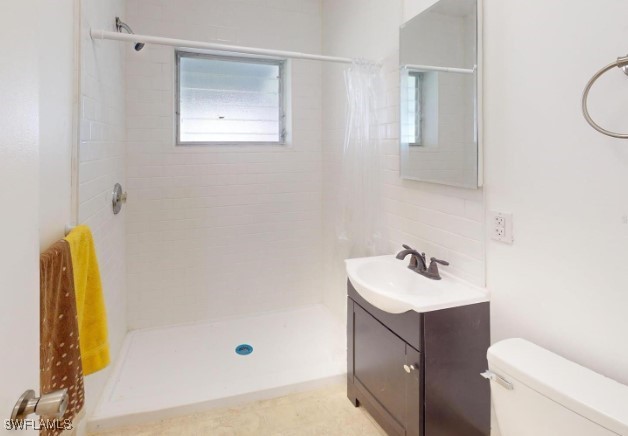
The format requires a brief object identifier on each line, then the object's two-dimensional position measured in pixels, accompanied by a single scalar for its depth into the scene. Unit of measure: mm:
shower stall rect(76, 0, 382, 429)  2191
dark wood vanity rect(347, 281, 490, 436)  1476
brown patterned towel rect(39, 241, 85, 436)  1034
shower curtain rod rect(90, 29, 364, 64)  1818
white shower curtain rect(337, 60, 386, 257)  2195
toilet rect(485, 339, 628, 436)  954
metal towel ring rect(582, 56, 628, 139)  998
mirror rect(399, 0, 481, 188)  1589
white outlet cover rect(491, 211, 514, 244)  1437
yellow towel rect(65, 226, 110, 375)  1317
